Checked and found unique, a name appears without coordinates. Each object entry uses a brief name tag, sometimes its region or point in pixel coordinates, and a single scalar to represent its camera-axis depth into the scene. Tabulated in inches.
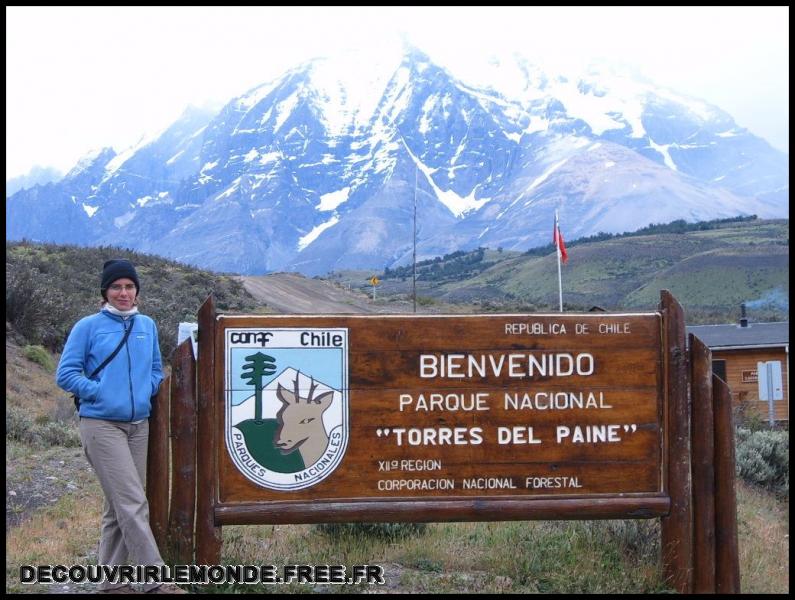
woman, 208.2
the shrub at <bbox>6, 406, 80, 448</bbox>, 455.8
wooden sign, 221.3
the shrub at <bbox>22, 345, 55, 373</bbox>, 729.0
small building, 1166.3
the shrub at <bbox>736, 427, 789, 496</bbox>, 542.3
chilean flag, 633.9
